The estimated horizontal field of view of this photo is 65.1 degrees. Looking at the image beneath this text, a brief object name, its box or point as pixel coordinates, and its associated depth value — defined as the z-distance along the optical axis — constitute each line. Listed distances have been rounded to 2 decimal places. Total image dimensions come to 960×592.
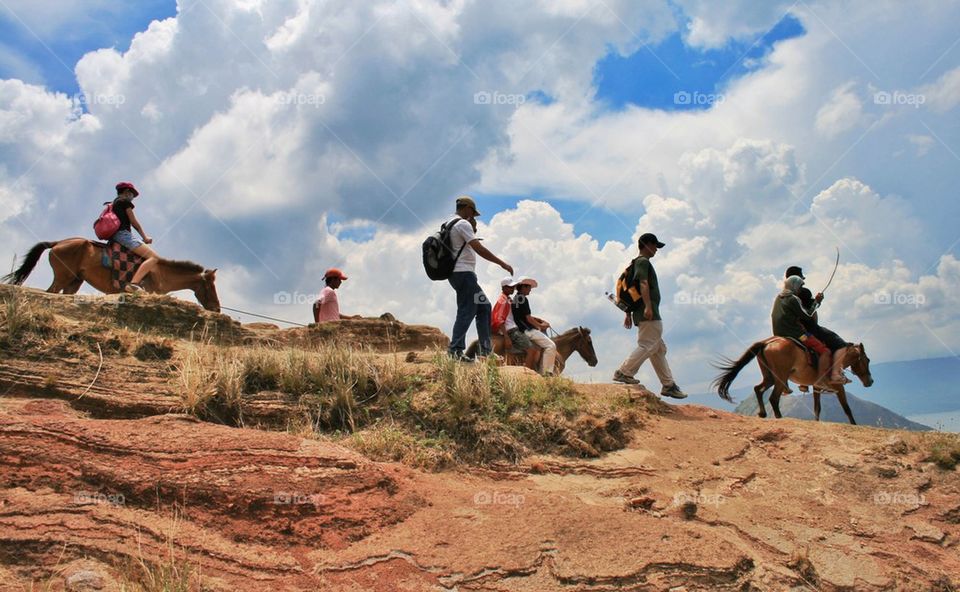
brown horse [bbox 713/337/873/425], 14.19
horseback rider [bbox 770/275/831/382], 14.14
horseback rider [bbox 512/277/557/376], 13.34
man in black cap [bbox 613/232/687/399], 11.12
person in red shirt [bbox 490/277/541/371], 13.43
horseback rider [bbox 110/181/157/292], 13.05
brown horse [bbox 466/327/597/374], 17.67
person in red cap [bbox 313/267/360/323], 13.63
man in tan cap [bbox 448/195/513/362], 10.03
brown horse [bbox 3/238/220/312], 13.65
